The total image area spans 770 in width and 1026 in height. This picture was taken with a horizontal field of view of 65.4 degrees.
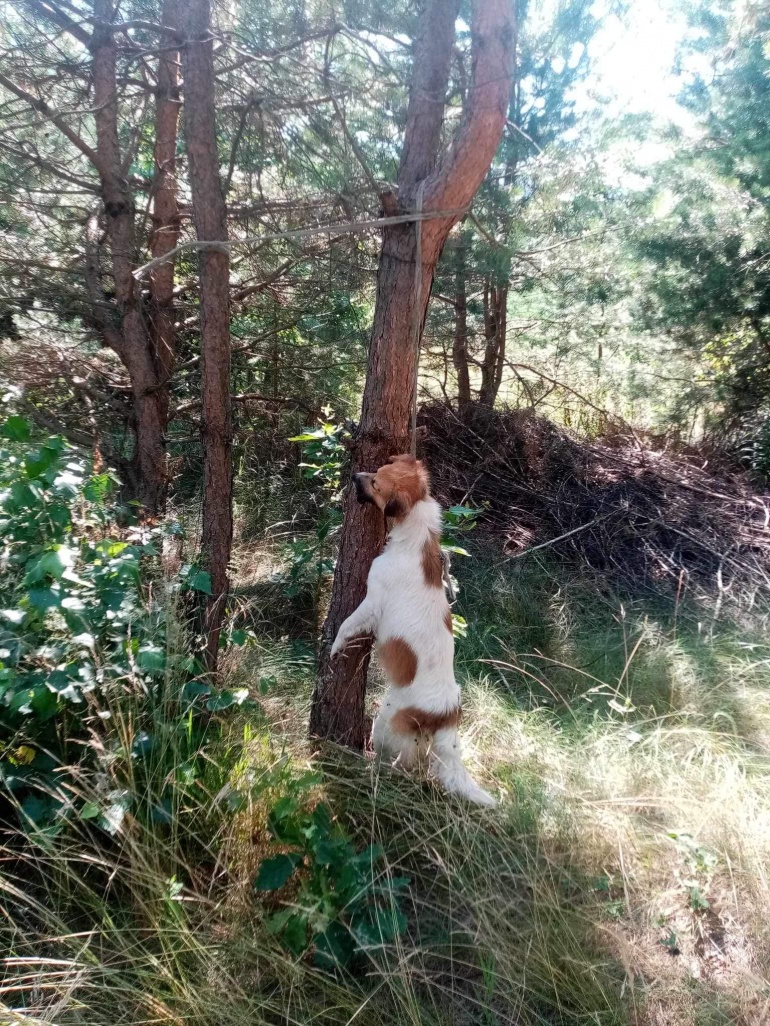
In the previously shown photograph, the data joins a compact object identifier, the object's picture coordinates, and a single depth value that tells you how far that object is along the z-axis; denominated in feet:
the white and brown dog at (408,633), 8.38
